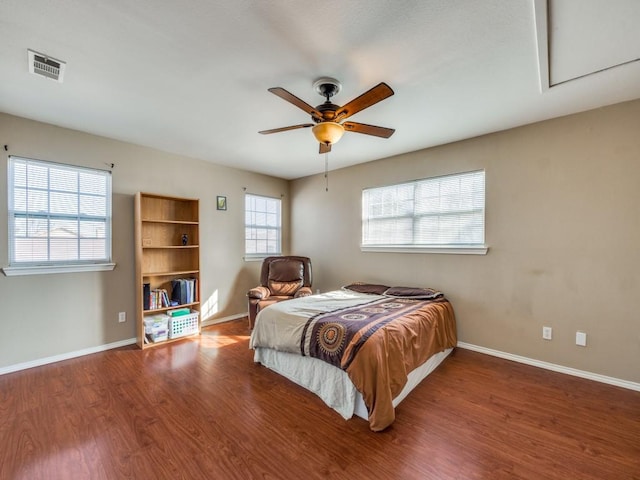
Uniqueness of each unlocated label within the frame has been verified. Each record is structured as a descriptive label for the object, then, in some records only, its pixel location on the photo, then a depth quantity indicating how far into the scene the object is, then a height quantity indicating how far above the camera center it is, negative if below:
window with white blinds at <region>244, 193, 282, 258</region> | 4.98 +0.25
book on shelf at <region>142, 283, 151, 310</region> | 3.49 -0.69
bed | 2.00 -0.90
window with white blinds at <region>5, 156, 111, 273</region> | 2.89 +0.29
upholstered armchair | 4.34 -0.61
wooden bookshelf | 3.48 -0.10
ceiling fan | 1.92 +0.94
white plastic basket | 3.68 -1.15
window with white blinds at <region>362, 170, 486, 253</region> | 3.42 +0.34
